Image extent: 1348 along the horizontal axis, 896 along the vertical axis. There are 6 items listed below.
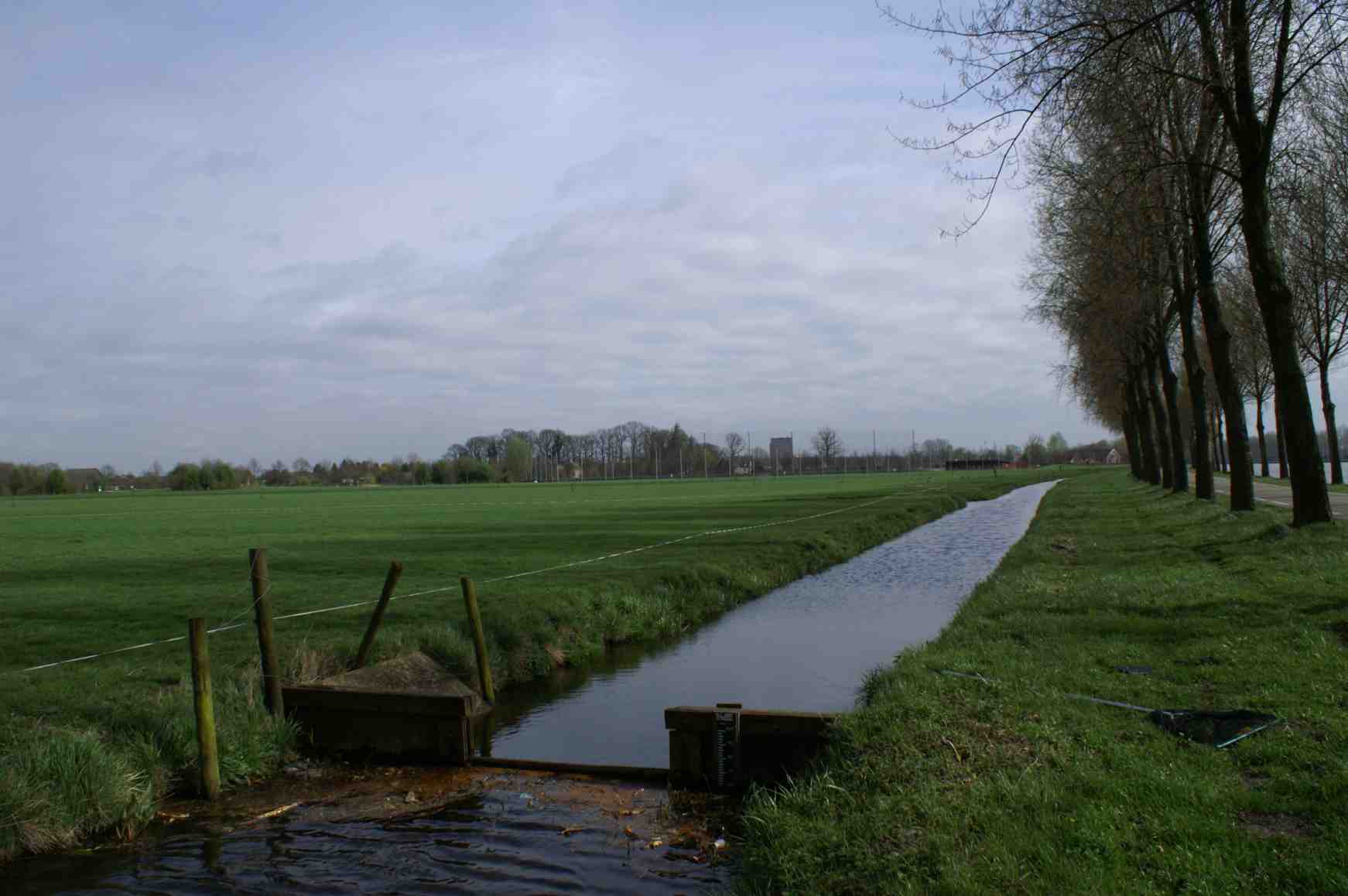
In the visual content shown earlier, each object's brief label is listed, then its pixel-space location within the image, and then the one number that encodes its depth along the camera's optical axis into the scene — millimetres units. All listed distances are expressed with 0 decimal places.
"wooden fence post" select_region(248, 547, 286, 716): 11227
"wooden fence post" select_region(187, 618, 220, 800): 9820
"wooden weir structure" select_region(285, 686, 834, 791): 9797
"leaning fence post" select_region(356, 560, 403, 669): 12367
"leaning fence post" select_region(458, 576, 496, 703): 13305
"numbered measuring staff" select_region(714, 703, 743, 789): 9836
